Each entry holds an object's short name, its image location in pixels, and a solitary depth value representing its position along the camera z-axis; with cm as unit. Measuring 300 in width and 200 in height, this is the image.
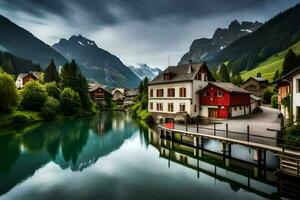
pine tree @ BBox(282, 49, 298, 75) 7312
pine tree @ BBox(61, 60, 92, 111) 7874
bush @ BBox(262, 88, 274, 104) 7519
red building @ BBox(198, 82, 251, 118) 4025
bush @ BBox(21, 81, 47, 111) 6172
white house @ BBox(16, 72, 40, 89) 11319
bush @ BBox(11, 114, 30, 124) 5078
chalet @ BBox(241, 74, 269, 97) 8350
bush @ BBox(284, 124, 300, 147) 1728
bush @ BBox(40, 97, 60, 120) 6009
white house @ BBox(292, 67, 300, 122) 2316
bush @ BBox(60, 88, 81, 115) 6862
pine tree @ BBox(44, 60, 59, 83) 9512
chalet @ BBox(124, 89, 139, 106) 13071
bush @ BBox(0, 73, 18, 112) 5025
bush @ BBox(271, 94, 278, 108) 6264
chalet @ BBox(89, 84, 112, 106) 10469
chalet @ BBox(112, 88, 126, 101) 13658
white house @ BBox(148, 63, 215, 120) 4316
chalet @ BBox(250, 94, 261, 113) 5115
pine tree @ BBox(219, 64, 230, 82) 9288
